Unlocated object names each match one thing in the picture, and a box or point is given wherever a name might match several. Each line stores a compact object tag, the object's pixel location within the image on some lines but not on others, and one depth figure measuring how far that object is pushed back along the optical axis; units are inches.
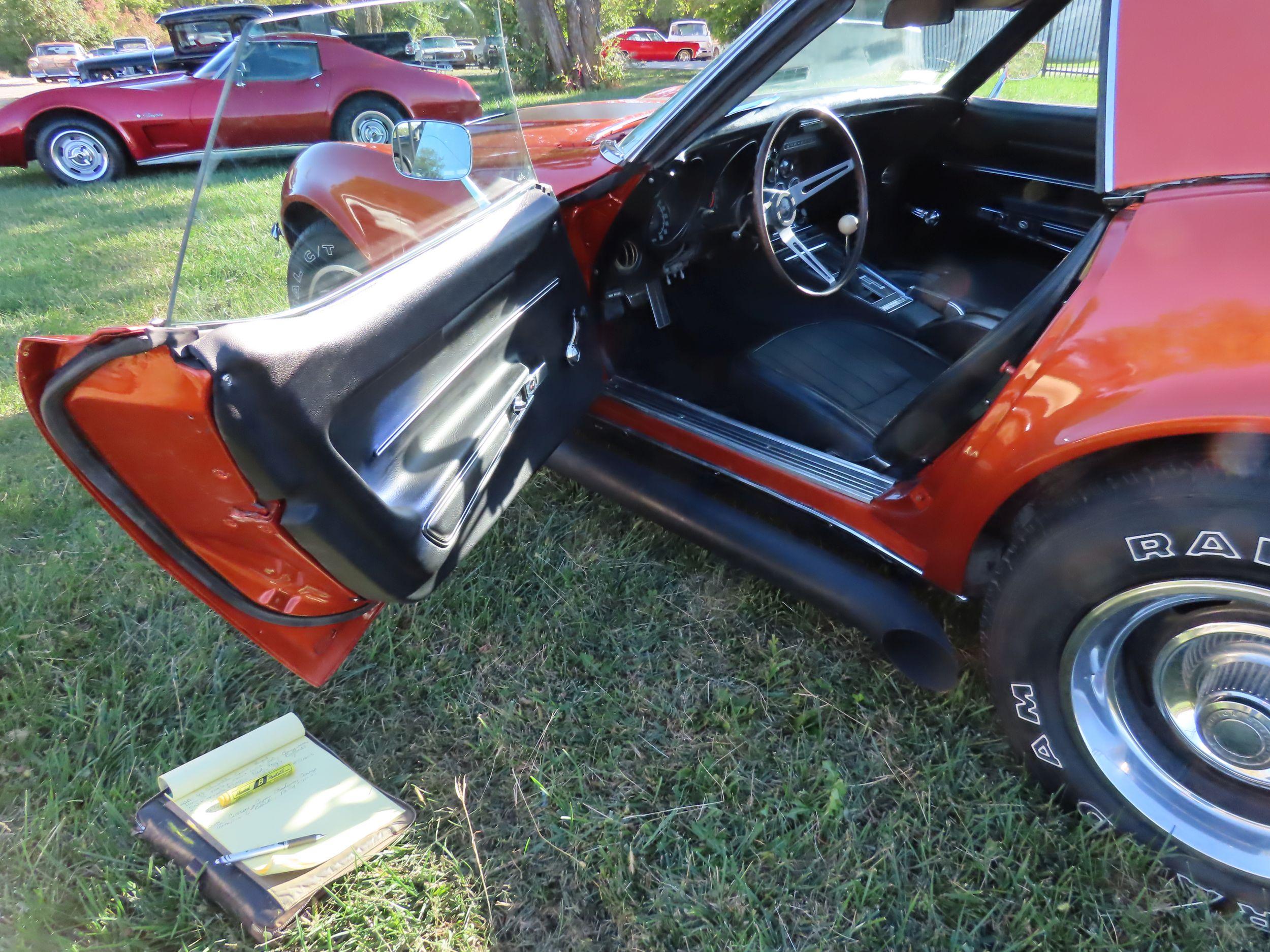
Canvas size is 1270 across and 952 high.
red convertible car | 984.9
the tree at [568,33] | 529.0
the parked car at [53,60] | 995.9
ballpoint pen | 65.2
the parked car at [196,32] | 310.7
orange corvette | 50.7
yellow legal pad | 67.7
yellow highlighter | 70.7
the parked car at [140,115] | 257.4
